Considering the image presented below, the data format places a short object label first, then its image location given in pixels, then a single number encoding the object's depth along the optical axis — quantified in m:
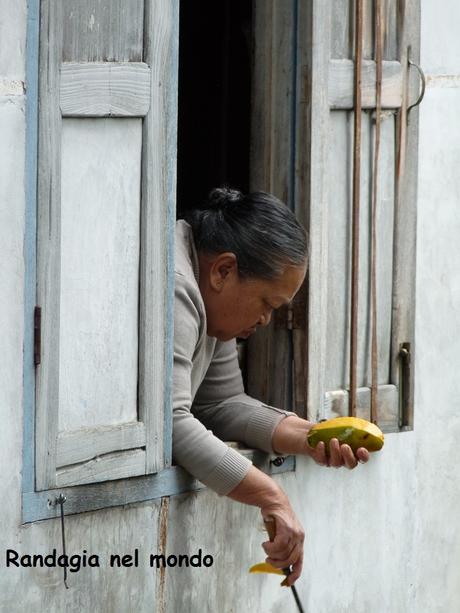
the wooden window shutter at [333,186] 7.59
